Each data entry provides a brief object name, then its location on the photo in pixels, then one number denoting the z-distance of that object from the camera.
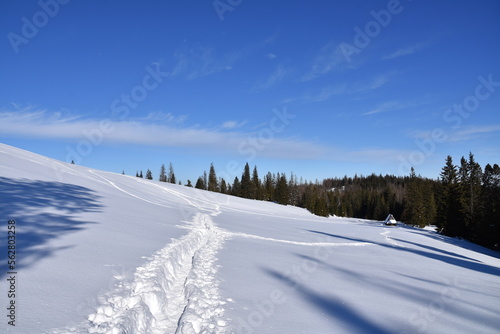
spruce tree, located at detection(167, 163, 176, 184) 105.38
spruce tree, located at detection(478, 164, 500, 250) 32.04
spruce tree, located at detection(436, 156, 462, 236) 38.16
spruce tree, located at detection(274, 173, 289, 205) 81.31
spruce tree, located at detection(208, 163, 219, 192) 92.51
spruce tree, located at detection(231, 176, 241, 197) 89.62
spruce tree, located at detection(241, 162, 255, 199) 81.00
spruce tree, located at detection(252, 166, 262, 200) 83.72
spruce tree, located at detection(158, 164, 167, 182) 113.52
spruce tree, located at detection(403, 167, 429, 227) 55.35
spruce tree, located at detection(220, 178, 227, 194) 98.64
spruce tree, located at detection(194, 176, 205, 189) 97.27
